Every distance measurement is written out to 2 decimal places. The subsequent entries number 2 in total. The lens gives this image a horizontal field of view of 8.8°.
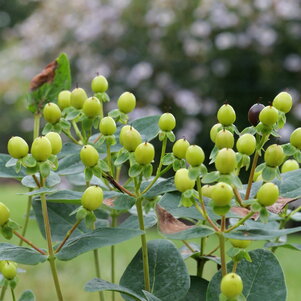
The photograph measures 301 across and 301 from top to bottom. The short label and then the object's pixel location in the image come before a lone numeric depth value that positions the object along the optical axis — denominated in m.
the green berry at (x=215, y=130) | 1.04
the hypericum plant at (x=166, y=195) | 1.00
